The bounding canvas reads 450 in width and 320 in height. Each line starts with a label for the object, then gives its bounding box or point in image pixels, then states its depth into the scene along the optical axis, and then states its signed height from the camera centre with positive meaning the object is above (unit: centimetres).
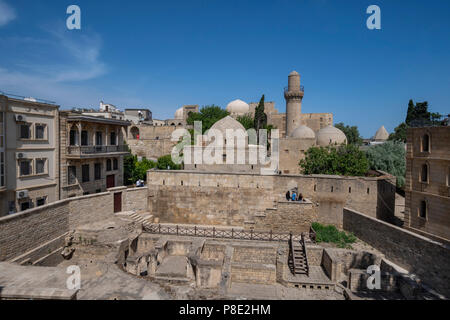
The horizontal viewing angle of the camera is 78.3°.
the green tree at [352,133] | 4614 +431
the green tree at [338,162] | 2155 -32
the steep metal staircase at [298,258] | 1495 -567
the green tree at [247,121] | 4112 +570
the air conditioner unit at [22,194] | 1489 -190
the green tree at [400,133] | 3646 +347
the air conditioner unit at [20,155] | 1490 +23
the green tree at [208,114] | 4641 +769
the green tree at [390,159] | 2481 -10
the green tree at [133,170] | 2503 -102
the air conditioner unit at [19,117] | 1476 +225
